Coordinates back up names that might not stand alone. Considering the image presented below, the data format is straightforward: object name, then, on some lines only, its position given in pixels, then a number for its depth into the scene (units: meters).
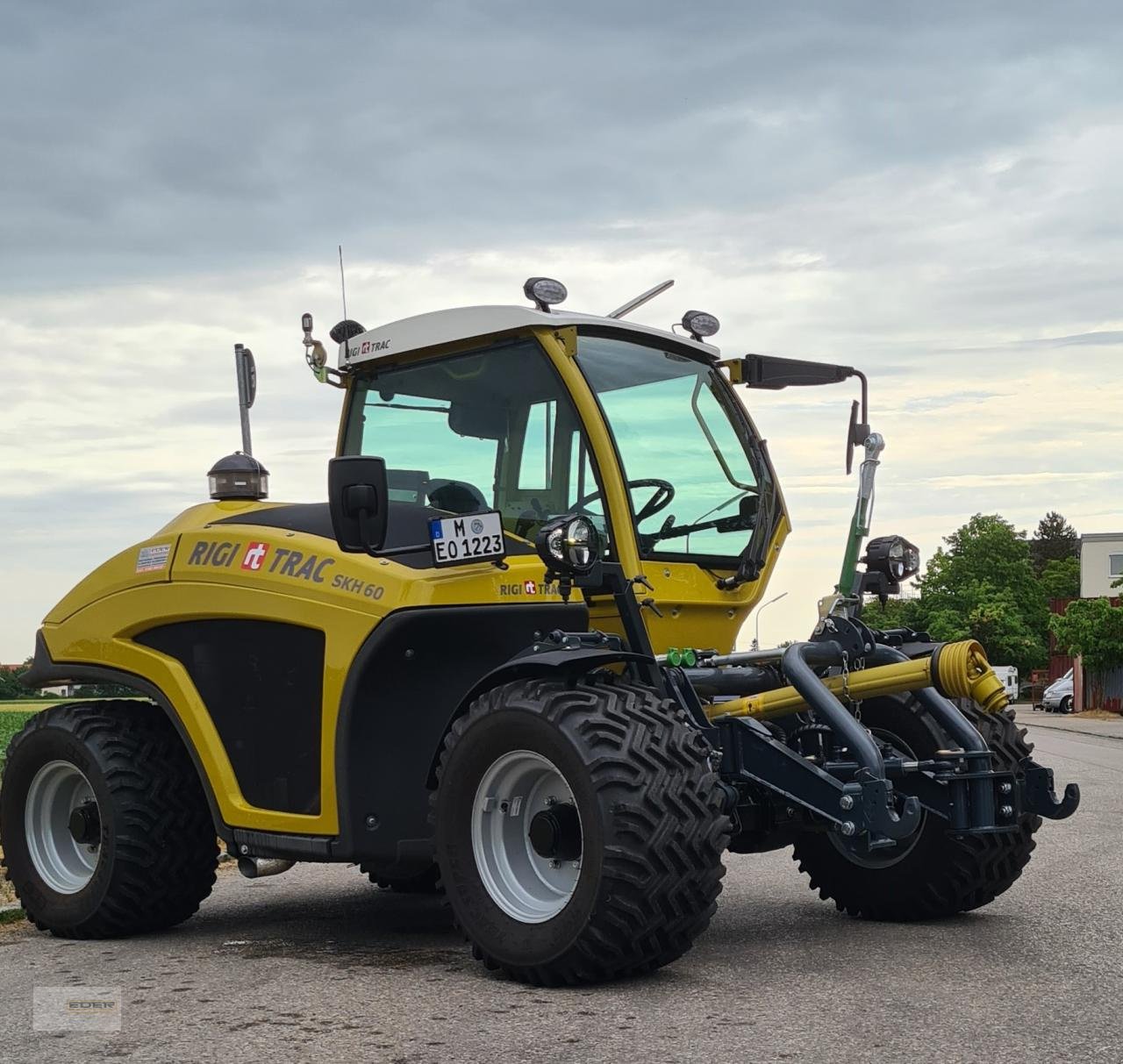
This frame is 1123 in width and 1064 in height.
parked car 63.69
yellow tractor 6.09
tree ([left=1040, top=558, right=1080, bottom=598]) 102.06
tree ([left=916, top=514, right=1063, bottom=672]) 90.56
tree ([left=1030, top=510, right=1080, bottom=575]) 133.00
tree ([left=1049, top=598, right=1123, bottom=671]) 55.84
